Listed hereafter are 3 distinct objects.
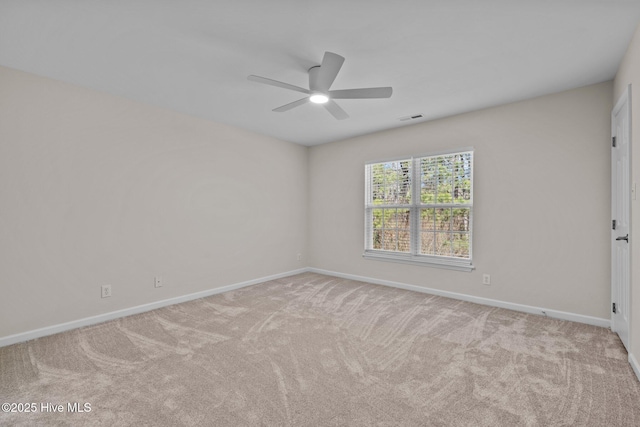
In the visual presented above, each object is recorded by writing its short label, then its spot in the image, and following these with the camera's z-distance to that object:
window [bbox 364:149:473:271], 3.98
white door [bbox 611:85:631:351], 2.43
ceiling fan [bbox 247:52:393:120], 2.20
